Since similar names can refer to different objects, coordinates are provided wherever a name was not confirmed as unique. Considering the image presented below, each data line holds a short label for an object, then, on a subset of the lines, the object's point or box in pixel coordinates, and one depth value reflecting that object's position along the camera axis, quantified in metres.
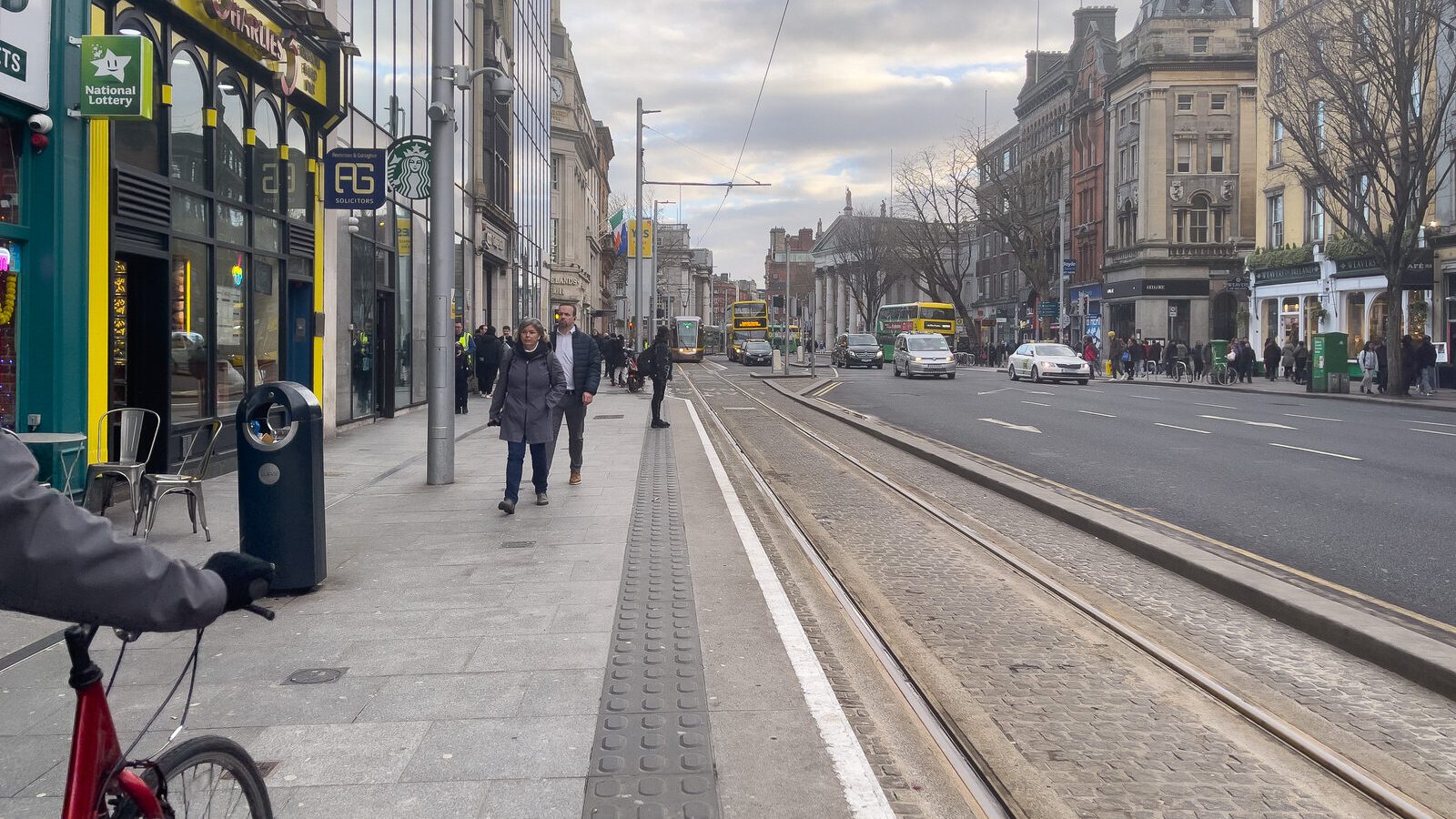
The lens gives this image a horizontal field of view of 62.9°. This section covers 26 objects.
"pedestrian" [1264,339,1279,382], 40.94
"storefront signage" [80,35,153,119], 9.41
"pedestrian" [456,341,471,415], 22.64
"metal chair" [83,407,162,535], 8.10
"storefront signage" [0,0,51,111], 8.77
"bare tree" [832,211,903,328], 90.06
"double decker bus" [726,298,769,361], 74.19
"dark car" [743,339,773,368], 69.12
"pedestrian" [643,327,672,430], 19.42
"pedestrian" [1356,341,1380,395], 33.03
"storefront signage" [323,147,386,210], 15.24
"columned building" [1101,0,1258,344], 57.50
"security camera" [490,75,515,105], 12.91
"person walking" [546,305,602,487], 11.66
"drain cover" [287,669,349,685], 5.10
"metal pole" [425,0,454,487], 11.61
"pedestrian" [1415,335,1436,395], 31.50
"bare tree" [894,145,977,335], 65.69
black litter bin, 6.69
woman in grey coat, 10.15
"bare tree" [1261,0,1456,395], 28.45
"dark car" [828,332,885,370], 59.84
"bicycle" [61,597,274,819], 2.19
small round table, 7.90
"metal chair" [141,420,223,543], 8.16
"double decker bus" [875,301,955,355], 65.88
